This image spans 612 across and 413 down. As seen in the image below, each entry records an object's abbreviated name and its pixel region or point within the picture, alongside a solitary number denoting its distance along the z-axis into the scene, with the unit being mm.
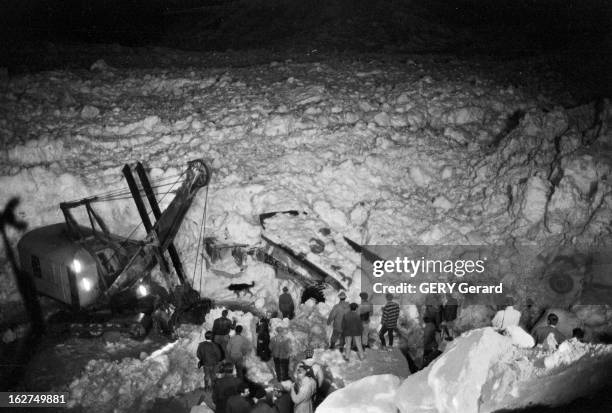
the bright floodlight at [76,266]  11570
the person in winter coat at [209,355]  9141
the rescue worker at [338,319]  9719
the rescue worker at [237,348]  9133
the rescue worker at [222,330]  9703
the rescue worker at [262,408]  6825
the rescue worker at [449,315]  10875
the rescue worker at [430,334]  9922
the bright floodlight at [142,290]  12669
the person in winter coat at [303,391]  7406
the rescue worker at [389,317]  9945
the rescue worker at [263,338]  9969
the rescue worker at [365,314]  10375
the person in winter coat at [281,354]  9406
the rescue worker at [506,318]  9367
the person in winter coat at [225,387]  7980
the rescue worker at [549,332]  8539
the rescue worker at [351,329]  9336
